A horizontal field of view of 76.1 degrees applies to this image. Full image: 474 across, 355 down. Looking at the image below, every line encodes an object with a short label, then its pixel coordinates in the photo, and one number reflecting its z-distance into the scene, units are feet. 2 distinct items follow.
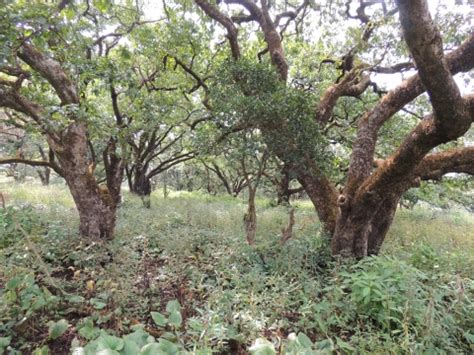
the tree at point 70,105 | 10.62
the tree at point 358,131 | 11.15
